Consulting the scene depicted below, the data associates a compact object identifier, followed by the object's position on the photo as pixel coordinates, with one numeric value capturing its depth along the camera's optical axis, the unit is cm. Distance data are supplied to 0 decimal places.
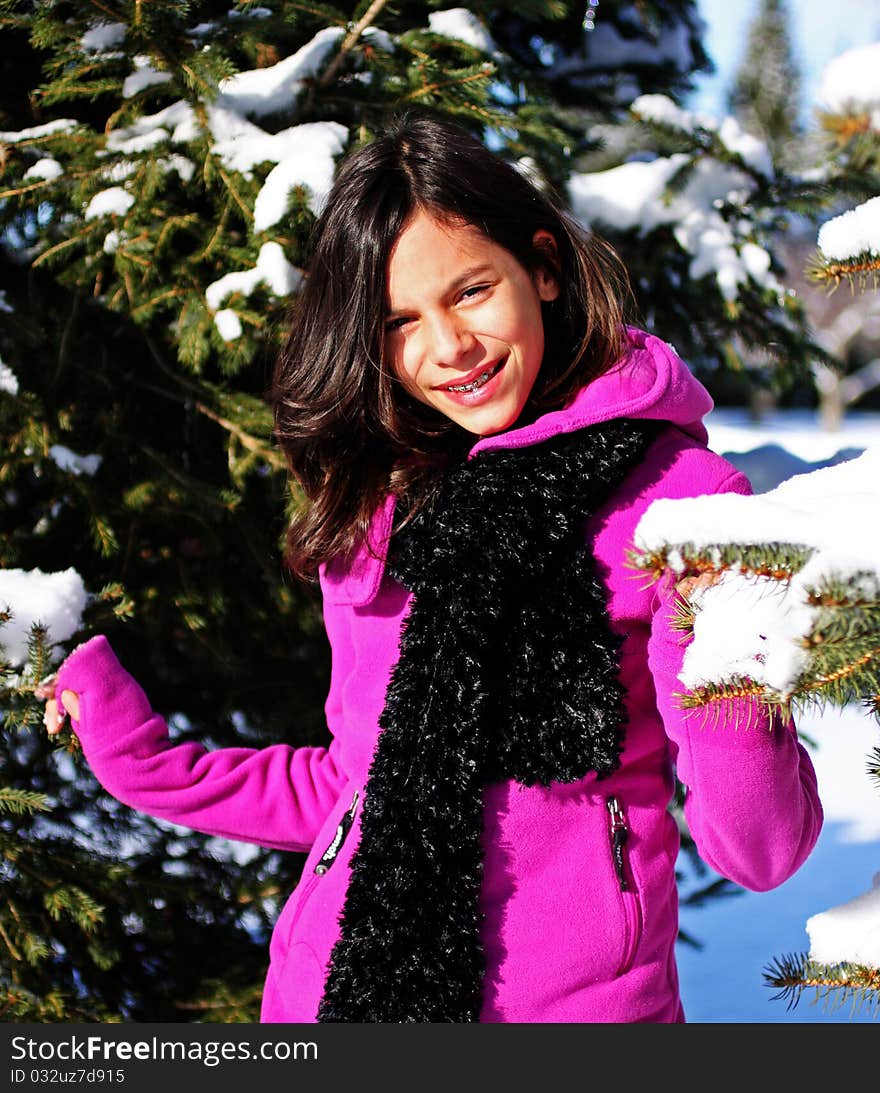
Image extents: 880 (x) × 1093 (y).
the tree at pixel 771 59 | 3591
